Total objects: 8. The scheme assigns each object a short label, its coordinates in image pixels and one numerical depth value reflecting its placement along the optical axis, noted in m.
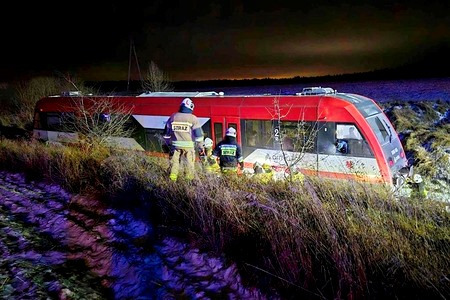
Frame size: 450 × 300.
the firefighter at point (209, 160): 6.61
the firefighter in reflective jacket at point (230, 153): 6.52
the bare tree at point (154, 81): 29.11
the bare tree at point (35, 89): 25.76
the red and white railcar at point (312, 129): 6.76
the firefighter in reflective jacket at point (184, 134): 6.49
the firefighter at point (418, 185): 5.68
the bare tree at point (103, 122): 9.95
